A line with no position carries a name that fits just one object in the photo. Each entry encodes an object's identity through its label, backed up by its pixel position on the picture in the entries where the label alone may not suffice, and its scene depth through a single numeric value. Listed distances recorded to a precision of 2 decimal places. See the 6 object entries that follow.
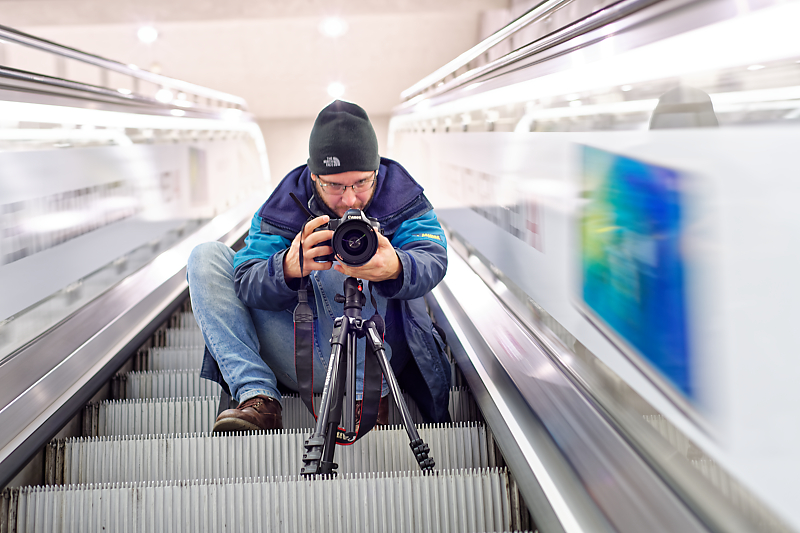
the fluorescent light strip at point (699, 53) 0.93
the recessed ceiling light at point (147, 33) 11.32
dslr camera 1.81
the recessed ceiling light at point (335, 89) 14.78
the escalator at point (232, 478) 1.68
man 2.18
